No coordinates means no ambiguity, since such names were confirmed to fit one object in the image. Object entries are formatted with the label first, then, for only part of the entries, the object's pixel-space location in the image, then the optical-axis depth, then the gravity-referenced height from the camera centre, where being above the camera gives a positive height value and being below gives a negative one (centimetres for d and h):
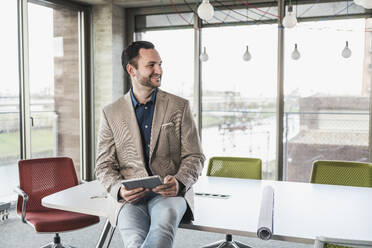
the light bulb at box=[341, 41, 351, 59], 435 +46
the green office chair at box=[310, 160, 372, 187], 311 -61
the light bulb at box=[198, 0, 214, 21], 299 +63
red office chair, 289 -78
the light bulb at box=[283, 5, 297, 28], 326 +60
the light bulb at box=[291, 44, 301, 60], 455 +46
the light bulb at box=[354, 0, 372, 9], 243 +56
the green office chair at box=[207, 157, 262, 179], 337 -62
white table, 190 -64
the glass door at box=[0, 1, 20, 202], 450 -9
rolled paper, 180 -59
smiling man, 215 -28
